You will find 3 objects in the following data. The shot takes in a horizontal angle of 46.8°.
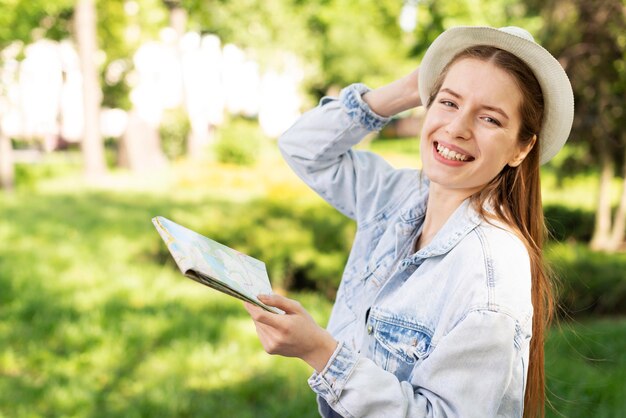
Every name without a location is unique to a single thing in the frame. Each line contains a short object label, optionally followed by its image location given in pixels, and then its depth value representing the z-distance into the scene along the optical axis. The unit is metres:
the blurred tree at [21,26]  6.59
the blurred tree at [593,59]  7.61
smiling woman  1.51
